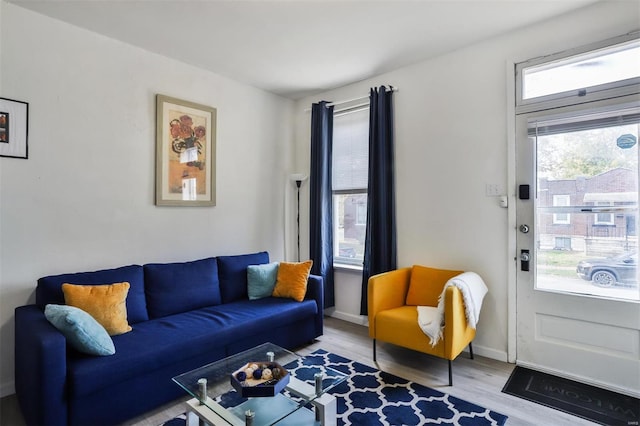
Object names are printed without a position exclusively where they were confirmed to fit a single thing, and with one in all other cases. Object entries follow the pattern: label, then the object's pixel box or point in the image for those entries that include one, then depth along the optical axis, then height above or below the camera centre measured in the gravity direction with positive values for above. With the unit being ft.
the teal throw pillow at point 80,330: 6.21 -2.17
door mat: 6.74 -4.04
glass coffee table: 5.28 -3.10
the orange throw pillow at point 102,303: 7.33 -1.97
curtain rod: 11.47 +4.33
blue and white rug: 6.64 -4.10
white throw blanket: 7.96 -2.36
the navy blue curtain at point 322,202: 12.98 +0.50
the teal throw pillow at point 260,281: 10.78 -2.16
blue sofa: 5.88 -2.74
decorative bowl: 5.41 -2.80
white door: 7.57 -0.68
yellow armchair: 7.82 -2.58
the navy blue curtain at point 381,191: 11.32 +0.83
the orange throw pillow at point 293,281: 10.59 -2.13
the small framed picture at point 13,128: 7.71 +2.05
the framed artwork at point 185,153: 10.36 +2.02
